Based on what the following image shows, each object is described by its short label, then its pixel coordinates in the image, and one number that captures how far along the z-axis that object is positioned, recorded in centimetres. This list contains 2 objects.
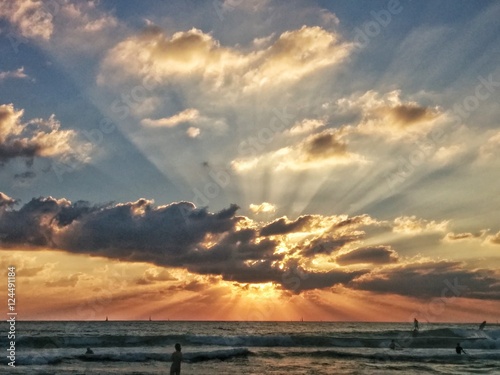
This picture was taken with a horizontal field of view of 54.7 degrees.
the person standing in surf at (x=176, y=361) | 2781
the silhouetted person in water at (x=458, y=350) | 5303
